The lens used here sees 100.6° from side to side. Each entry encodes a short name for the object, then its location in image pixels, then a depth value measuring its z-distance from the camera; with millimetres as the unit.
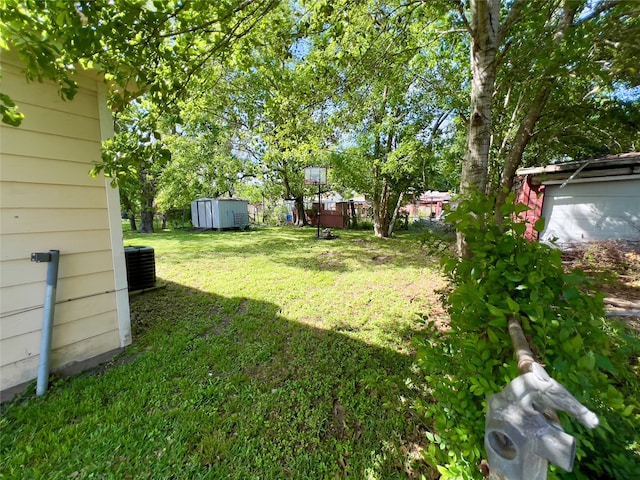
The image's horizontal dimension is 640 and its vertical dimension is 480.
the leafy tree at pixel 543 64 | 2332
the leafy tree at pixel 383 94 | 3072
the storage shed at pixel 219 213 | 14273
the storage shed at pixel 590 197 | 5895
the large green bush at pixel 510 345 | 811
